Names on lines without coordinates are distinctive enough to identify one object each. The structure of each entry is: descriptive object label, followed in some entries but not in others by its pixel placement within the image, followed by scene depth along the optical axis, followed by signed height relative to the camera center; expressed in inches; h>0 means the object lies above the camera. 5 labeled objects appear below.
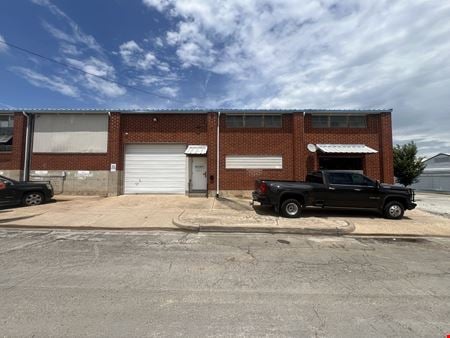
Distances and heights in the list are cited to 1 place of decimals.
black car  451.8 -26.9
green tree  781.9 +52.4
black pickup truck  386.3 -21.1
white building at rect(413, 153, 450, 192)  1115.5 +25.4
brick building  634.2 +81.4
